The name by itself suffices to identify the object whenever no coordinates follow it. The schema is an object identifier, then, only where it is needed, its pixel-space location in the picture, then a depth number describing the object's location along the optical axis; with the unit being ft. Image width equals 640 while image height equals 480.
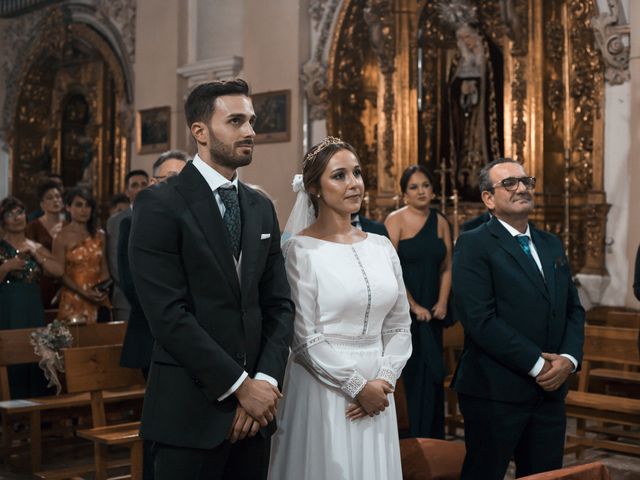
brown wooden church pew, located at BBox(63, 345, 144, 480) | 16.44
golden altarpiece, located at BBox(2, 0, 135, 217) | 47.96
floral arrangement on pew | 19.52
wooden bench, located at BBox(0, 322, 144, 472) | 19.19
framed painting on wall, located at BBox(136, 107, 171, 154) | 42.60
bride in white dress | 10.99
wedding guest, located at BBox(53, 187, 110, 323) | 24.70
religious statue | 32.94
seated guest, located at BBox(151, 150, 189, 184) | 14.97
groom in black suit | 9.38
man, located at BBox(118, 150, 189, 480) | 14.80
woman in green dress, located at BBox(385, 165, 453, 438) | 19.76
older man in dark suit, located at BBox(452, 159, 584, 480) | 12.78
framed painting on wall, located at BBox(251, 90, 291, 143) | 36.96
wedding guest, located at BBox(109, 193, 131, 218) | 30.96
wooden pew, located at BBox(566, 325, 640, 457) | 19.31
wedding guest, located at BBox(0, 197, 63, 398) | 23.53
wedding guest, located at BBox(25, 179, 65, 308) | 27.71
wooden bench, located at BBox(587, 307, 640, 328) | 22.99
